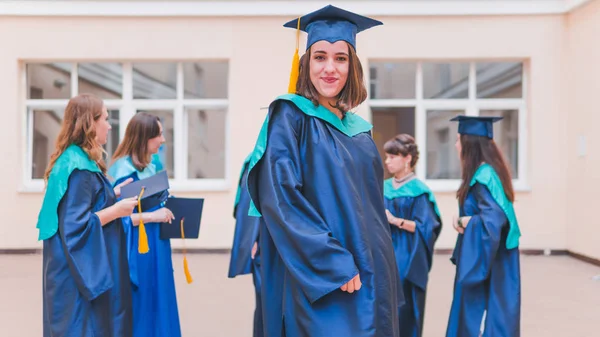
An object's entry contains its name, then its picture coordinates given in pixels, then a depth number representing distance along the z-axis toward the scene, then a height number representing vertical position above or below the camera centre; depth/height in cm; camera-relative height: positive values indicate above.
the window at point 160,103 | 1125 +106
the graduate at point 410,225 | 489 -50
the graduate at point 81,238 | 335 -42
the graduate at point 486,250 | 438 -62
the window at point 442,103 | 1134 +110
